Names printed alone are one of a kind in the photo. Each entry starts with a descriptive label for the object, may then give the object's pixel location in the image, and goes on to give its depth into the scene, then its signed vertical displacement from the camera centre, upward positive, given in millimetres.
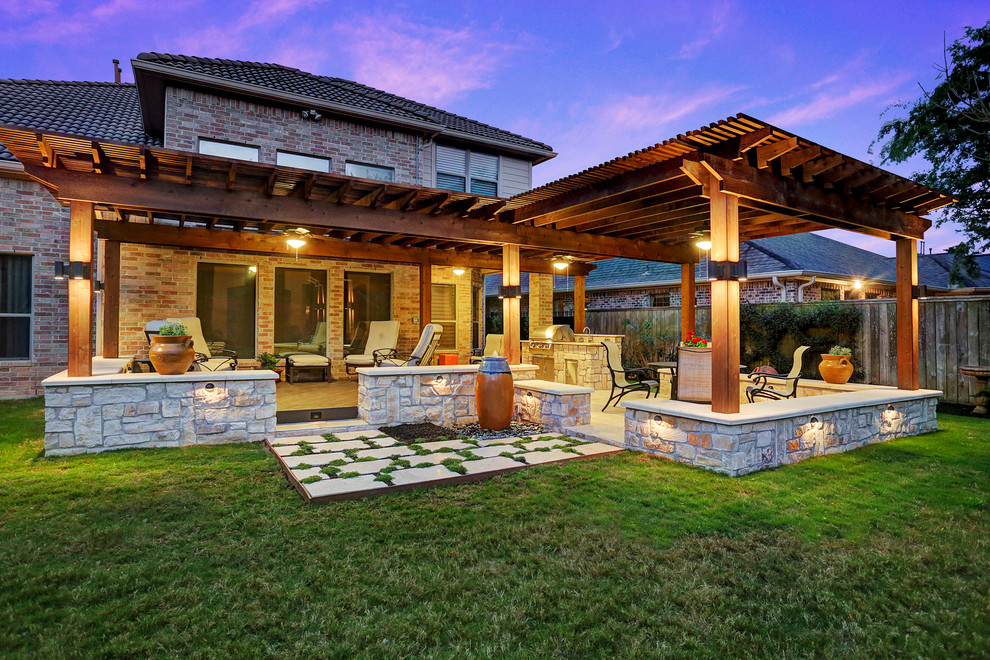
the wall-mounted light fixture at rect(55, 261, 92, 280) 4871 +626
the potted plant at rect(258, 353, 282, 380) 9469 -479
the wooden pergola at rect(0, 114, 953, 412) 4461 +1549
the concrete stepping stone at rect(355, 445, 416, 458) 4711 -1098
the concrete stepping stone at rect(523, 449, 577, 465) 4598 -1126
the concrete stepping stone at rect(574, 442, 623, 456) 4977 -1135
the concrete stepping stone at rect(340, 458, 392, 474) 4145 -1094
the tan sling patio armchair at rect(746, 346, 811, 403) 6605 -711
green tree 8312 +3482
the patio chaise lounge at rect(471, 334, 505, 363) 10034 -220
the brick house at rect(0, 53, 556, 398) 8367 +3122
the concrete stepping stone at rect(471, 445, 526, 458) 4836 -1119
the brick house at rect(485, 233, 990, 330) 12938 +1657
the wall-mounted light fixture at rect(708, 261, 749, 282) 4398 +553
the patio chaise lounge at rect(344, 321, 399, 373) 9527 -57
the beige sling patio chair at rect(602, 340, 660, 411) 6563 -480
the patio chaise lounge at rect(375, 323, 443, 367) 7113 -156
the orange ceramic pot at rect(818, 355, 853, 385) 6797 -461
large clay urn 5824 -674
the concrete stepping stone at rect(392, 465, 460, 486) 3870 -1100
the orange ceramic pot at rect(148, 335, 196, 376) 5191 -194
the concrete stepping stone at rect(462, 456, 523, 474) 4238 -1115
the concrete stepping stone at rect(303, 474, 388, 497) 3559 -1089
